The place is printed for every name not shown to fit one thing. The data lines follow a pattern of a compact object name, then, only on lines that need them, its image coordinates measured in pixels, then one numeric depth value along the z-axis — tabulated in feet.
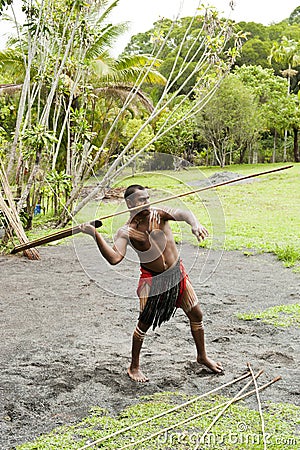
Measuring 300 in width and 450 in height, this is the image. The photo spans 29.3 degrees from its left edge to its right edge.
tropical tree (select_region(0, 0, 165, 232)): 24.73
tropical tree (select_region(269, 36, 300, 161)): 85.19
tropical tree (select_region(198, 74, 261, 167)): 72.13
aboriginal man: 9.70
